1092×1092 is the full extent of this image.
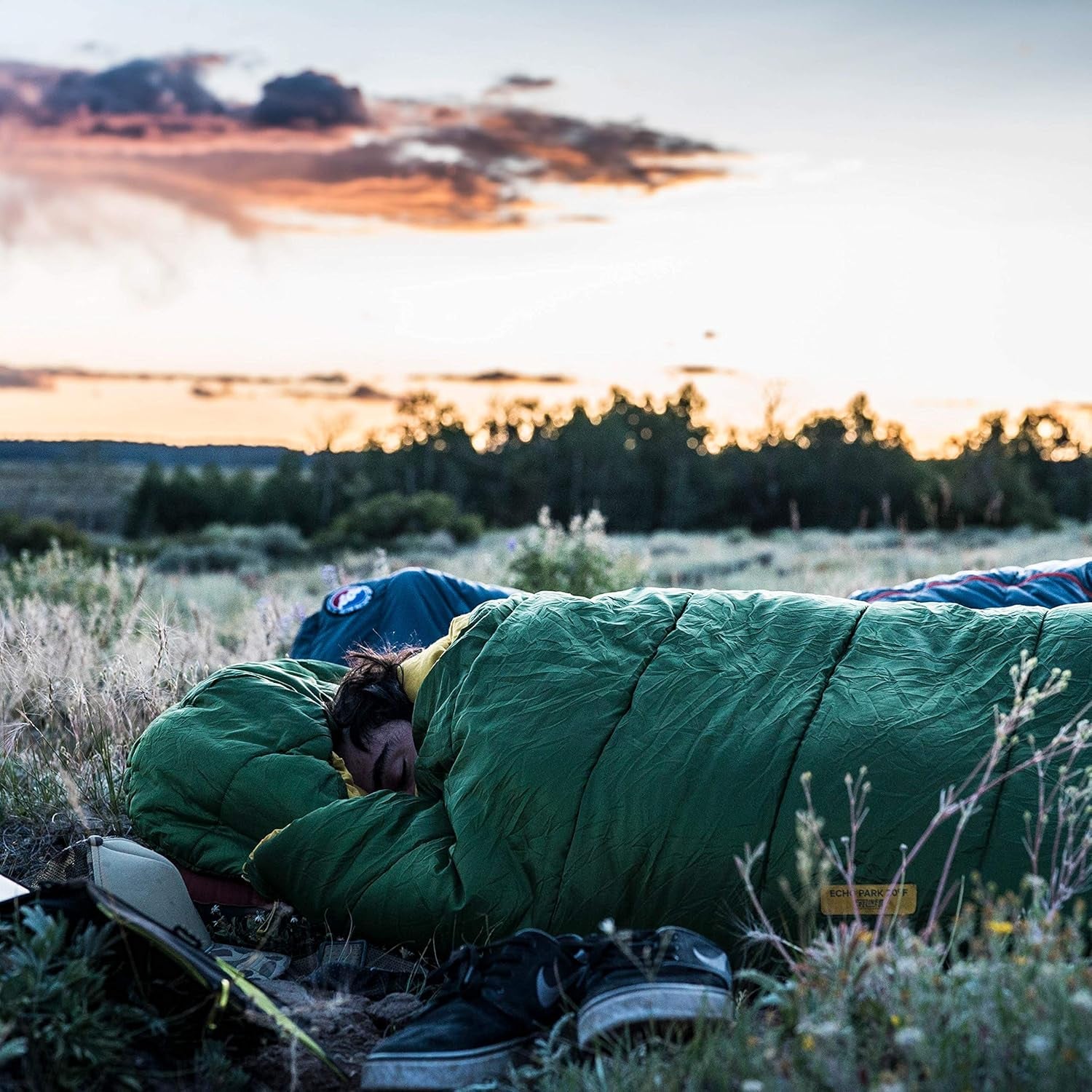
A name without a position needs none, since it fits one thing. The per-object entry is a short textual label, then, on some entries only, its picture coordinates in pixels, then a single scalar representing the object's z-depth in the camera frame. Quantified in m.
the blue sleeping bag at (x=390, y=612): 4.75
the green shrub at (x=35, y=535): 21.45
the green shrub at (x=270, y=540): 26.88
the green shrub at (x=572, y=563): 9.27
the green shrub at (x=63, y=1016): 2.01
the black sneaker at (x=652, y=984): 2.17
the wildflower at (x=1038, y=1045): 1.60
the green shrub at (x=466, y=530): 29.84
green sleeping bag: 2.67
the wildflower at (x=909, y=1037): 1.69
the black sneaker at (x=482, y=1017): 2.23
